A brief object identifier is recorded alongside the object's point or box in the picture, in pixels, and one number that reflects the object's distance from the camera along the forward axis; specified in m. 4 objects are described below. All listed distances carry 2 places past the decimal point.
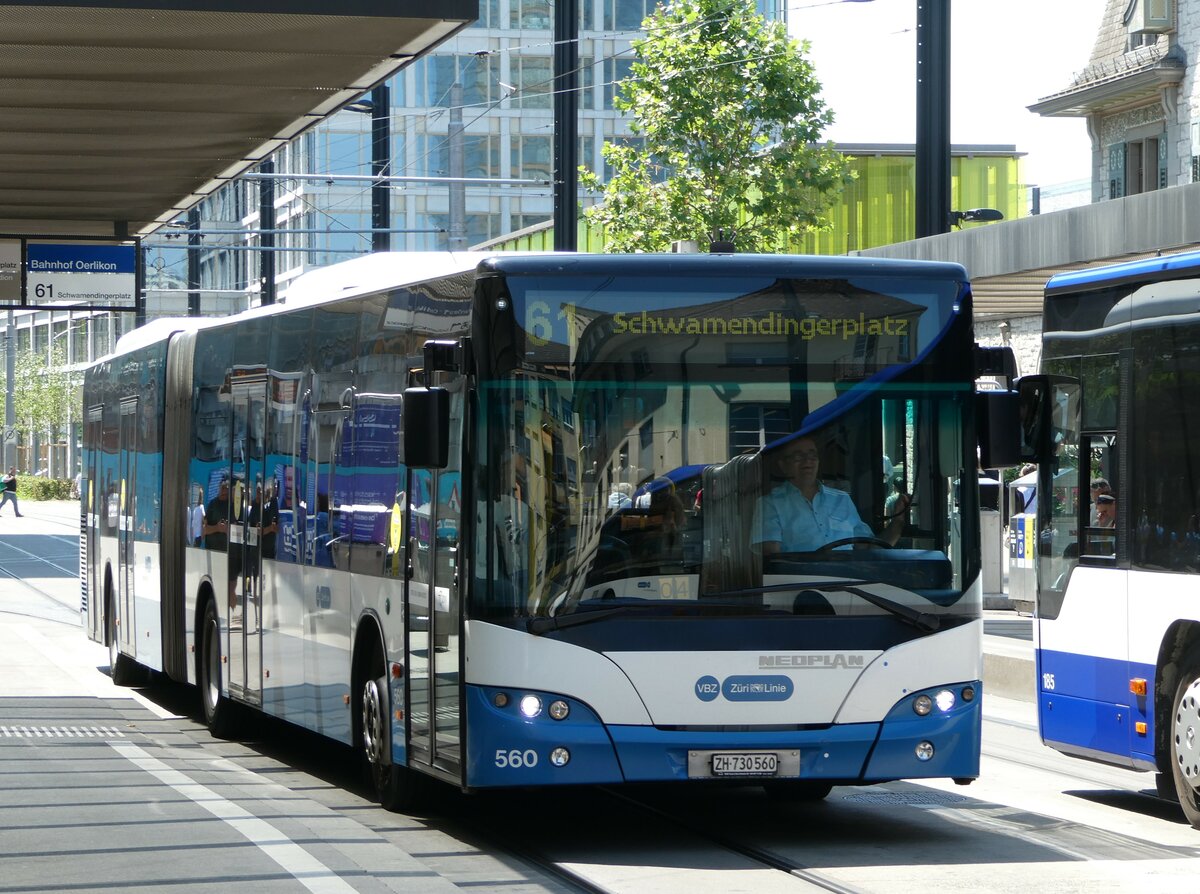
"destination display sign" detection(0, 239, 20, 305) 28.12
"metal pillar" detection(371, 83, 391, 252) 46.31
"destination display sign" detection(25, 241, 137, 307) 28.16
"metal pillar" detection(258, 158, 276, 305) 55.53
